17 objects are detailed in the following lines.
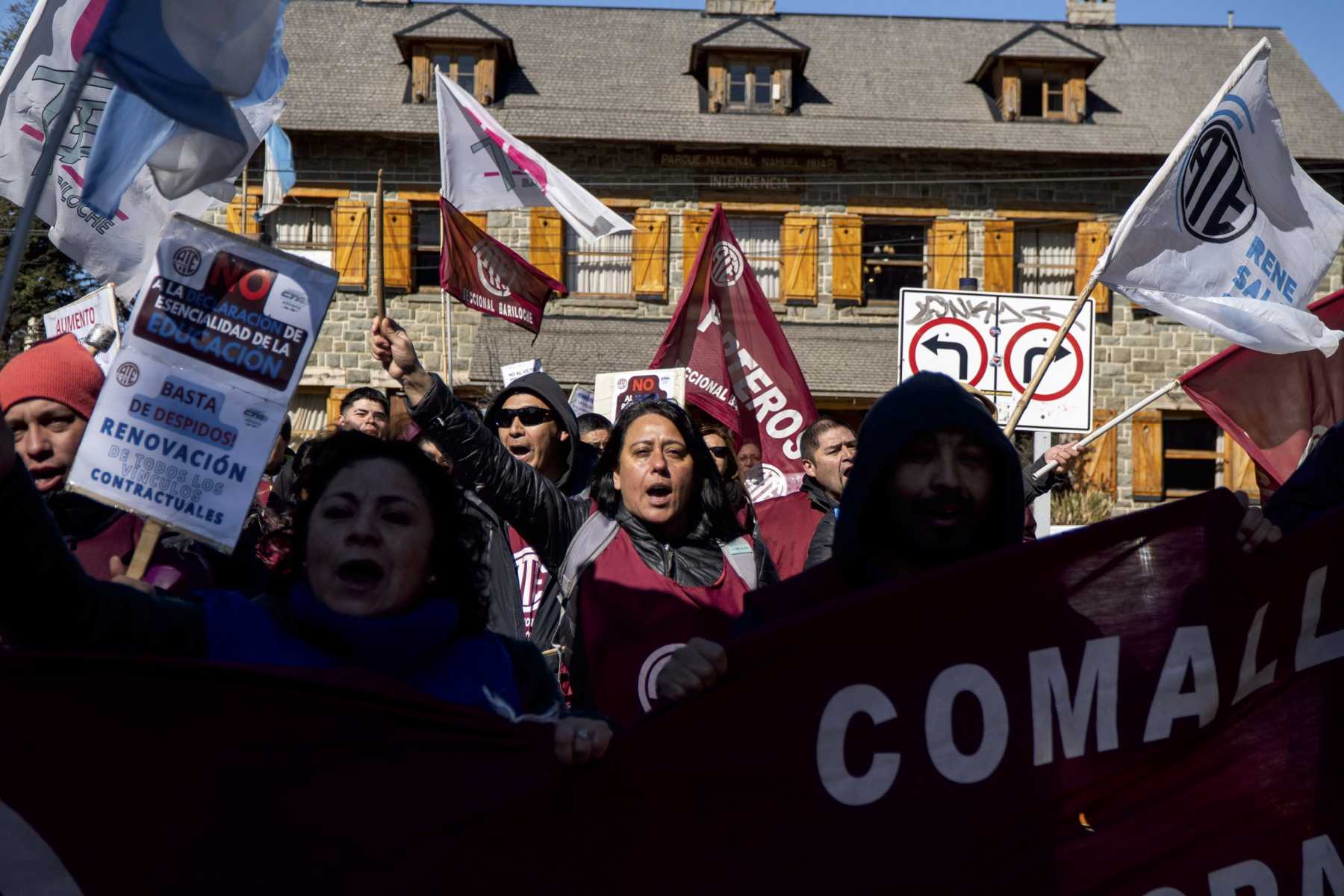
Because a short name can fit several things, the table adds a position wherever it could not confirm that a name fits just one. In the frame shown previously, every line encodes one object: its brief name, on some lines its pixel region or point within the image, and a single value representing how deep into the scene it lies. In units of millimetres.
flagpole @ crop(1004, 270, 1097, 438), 5188
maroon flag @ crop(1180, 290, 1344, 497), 5406
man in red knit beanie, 3217
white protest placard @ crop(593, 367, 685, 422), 7770
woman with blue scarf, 2164
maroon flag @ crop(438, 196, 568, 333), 8688
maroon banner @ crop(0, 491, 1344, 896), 2195
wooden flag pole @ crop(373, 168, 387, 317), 4316
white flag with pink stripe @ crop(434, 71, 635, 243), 8727
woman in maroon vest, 3617
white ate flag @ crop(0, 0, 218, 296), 4598
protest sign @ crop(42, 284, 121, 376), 6867
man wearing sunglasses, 4496
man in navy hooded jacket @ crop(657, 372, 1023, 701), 2840
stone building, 22953
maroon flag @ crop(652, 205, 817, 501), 7531
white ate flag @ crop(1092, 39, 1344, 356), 5340
